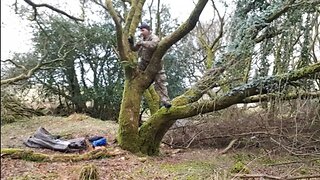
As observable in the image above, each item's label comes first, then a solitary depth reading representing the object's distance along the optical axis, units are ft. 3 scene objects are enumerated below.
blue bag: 16.25
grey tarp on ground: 15.39
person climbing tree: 15.58
